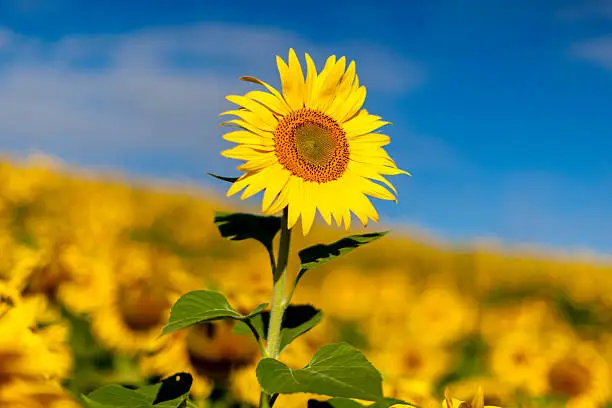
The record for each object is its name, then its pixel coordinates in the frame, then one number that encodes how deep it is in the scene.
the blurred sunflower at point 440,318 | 6.37
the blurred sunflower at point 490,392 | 2.70
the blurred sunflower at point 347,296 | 8.19
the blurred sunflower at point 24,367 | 1.12
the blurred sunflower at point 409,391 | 2.14
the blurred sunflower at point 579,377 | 4.26
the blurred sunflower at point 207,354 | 2.92
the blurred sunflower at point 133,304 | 3.62
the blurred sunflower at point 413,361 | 4.79
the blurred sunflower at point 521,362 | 4.39
